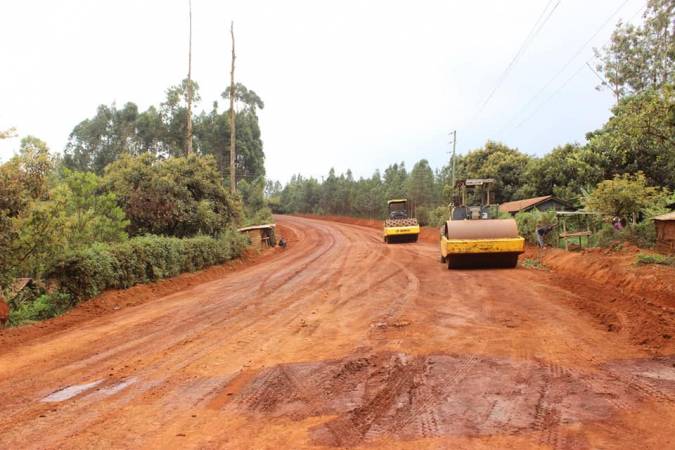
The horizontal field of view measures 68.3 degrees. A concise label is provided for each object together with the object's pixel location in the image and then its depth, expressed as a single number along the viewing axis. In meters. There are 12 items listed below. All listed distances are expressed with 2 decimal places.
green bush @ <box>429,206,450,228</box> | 41.84
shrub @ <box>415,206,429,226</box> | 51.22
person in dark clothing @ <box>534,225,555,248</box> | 20.01
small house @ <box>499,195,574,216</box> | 30.40
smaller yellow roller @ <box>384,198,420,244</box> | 31.48
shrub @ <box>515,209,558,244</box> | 20.98
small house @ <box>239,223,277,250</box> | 28.90
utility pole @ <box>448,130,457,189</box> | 45.93
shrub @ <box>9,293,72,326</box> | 10.57
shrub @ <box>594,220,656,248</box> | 16.44
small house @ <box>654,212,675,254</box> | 15.55
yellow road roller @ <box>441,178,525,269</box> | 14.61
